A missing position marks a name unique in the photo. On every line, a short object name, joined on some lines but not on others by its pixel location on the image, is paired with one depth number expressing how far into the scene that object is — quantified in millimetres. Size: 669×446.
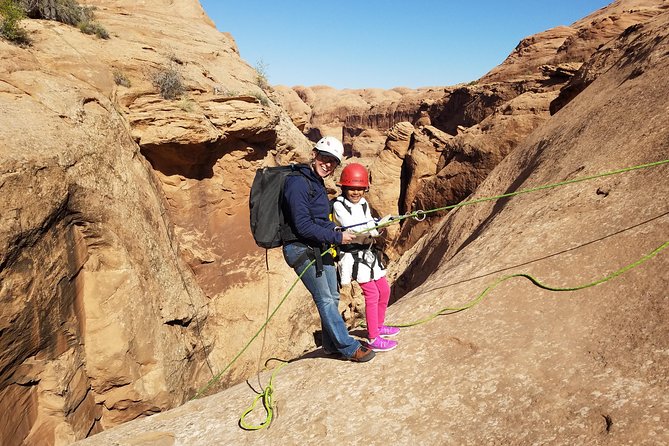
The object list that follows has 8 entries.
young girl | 4166
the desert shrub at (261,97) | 15227
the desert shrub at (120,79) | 11234
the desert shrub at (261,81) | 17830
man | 3873
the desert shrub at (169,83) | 11961
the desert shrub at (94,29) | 12075
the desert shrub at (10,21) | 9188
